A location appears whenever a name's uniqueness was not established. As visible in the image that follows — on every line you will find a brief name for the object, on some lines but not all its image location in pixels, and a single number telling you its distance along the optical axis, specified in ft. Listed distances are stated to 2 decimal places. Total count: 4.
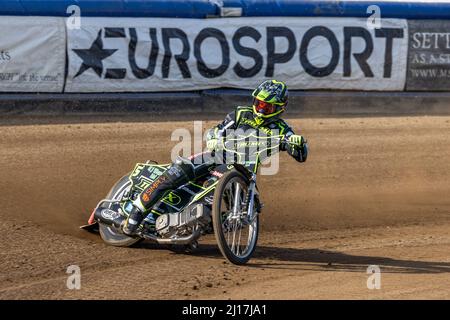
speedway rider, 26.68
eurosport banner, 49.96
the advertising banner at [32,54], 47.47
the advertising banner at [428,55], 57.16
